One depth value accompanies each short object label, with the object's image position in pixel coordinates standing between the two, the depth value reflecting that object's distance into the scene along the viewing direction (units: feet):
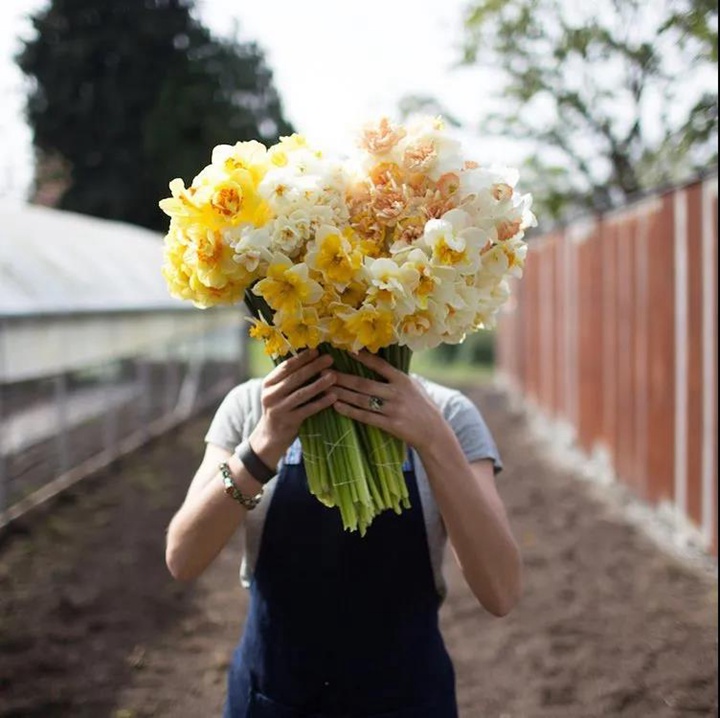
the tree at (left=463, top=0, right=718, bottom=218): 12.76
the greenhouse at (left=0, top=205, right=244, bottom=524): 24.85
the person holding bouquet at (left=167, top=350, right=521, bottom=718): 5.74
